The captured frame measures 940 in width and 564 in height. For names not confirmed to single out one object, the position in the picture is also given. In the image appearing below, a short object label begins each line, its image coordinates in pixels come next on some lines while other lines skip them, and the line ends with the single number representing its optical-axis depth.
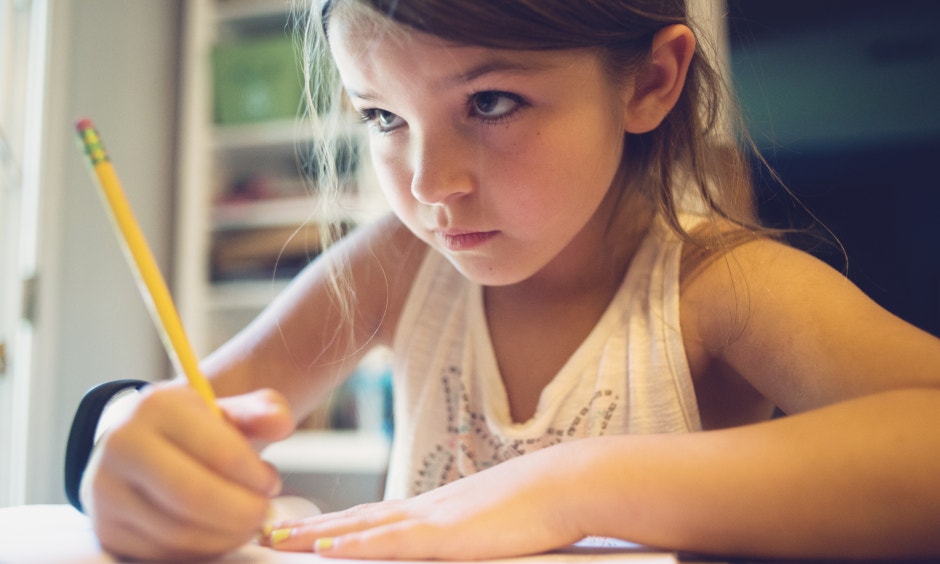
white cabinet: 1.72
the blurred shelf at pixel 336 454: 1.63
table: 0.33
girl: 0.34
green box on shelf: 1.70
